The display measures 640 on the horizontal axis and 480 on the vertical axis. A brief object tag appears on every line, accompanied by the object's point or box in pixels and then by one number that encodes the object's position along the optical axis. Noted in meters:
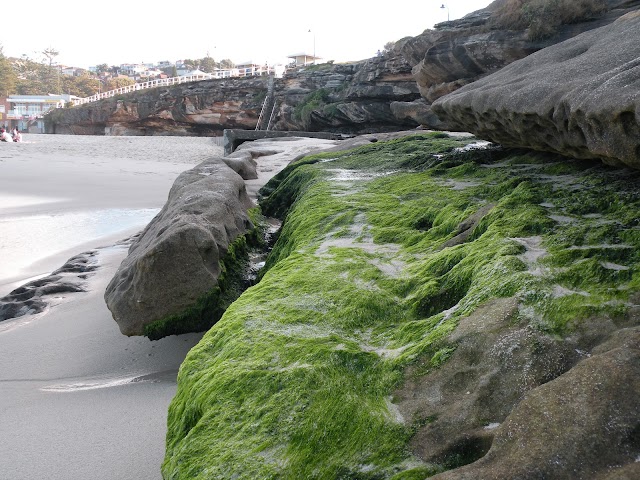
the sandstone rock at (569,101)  3.01
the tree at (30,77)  84.55
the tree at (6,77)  67.75
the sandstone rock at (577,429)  1.63
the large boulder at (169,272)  4.24
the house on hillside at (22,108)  66.12
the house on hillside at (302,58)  56.16
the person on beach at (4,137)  29.91
